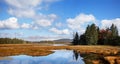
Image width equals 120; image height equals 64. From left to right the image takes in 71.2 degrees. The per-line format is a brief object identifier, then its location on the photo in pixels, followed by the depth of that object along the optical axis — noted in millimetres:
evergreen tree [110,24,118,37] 57892
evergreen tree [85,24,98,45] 50424
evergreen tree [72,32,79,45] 63044
